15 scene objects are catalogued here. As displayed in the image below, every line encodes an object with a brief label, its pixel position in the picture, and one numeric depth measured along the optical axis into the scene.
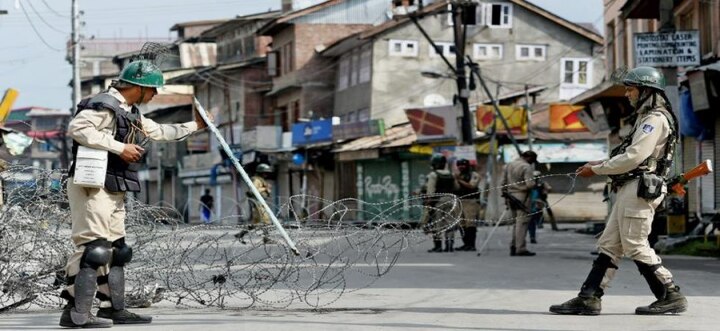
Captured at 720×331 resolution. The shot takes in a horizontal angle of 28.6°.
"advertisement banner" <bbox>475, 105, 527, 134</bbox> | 44.12
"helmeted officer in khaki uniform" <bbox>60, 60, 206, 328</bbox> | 9.27
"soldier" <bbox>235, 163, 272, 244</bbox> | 23.95
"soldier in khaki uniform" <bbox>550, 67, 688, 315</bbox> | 9.97
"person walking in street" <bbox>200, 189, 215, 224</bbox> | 55.22
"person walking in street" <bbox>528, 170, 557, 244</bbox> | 25.61
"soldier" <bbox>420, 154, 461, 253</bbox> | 22.20
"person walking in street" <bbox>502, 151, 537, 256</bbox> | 20.38
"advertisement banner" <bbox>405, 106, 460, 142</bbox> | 46.00
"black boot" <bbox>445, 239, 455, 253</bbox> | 22.20
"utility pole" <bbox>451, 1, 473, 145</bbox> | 35.98
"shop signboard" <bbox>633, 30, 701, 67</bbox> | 21.17
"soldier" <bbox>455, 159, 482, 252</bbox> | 22.34
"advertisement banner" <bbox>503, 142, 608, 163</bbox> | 46.00
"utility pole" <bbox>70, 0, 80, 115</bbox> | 49.28
